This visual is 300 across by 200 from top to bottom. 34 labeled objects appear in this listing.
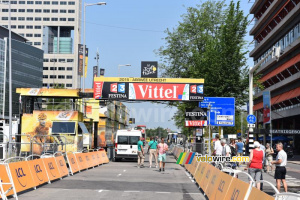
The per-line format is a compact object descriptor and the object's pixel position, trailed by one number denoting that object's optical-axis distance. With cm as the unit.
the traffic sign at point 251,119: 2659
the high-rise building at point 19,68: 11819
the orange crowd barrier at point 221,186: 1112
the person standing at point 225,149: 2328
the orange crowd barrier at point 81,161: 2511
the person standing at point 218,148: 2481
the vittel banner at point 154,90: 3612
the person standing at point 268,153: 2803
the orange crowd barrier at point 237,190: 906
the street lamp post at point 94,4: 4631
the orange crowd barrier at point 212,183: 1315
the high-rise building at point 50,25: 17488
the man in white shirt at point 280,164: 1594
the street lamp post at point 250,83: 2380
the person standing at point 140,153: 2990
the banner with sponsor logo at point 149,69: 3708
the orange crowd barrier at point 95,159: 2984
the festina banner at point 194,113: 3803
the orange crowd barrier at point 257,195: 749
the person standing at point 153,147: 3008
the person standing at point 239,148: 3144
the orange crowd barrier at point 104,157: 3399
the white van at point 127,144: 3638
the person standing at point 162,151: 2652
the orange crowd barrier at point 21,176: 1418
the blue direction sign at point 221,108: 3709
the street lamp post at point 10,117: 3298
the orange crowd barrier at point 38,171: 1612
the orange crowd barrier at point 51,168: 1829
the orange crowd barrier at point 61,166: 2023
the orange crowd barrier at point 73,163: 2300
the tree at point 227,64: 4194
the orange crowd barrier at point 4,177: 1345
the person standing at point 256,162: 1559
